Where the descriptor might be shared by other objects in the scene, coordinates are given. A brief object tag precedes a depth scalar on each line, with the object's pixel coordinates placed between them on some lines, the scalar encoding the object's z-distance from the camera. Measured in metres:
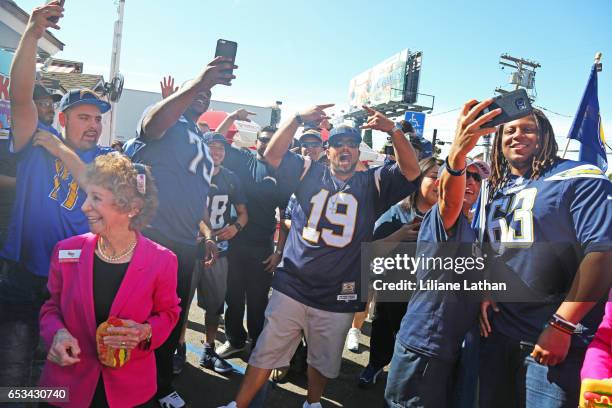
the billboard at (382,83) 37.19
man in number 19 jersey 2.85
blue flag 3.58
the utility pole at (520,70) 26.95
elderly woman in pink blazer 1.81
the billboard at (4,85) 5.60
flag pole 3.46
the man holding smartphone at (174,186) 2.76
